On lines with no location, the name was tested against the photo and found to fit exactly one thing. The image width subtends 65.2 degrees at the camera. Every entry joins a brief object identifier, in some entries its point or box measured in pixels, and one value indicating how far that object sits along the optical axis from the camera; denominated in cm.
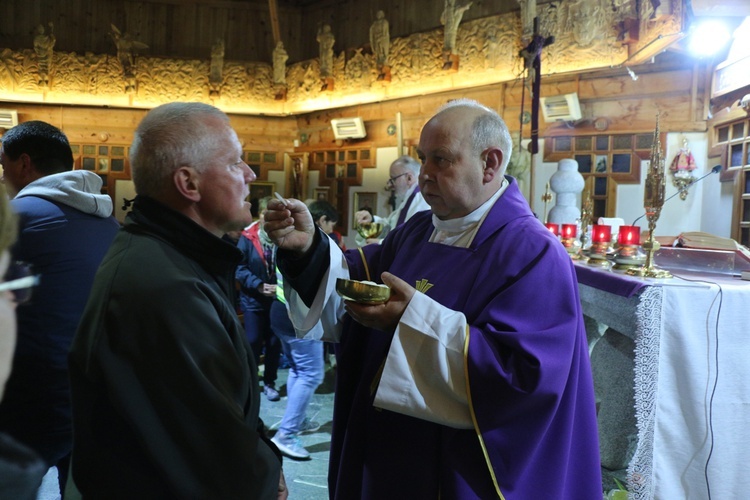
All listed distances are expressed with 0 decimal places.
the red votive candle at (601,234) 346
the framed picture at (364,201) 1034
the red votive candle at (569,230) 414
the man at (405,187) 495
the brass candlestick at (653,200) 280
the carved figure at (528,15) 785
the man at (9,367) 53
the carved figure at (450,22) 877
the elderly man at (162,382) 119
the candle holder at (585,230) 375
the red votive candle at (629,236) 304
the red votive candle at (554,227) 436
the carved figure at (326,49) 1051
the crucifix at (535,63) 564
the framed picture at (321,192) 1095
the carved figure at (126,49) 1070
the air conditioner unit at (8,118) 1033
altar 249
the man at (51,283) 211
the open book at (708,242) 317
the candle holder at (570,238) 407
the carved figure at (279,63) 1105
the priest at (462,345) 170
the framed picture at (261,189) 1145
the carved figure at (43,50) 1046
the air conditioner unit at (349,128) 1016
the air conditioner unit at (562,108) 757
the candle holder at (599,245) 339
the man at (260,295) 490
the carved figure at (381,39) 972
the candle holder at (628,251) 296
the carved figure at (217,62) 1098
